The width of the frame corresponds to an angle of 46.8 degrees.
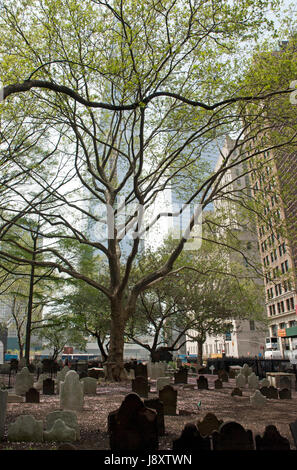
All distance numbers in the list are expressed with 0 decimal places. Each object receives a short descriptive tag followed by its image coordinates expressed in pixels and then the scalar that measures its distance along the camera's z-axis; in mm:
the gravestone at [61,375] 13278
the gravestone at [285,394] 10734
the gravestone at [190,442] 3881
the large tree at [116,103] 10180
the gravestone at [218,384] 13570
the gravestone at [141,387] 10562
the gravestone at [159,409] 5828
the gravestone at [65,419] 5594
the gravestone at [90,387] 11188
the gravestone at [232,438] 3973
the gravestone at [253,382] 13373
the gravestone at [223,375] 16378
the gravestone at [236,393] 11219
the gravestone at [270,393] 10867
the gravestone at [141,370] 16422
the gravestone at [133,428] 4641
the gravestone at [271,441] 3812
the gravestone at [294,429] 4477
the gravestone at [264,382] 13323
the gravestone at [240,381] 13758
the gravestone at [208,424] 5453
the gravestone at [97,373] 16036
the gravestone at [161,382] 11495
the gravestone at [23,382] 12290
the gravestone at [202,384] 13492
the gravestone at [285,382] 13523
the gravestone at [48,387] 11445
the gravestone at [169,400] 7848
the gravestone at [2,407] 5757
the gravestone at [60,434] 5324
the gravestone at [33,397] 9406
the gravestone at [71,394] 8477
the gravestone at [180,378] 15414
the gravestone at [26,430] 5297
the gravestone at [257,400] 9141
